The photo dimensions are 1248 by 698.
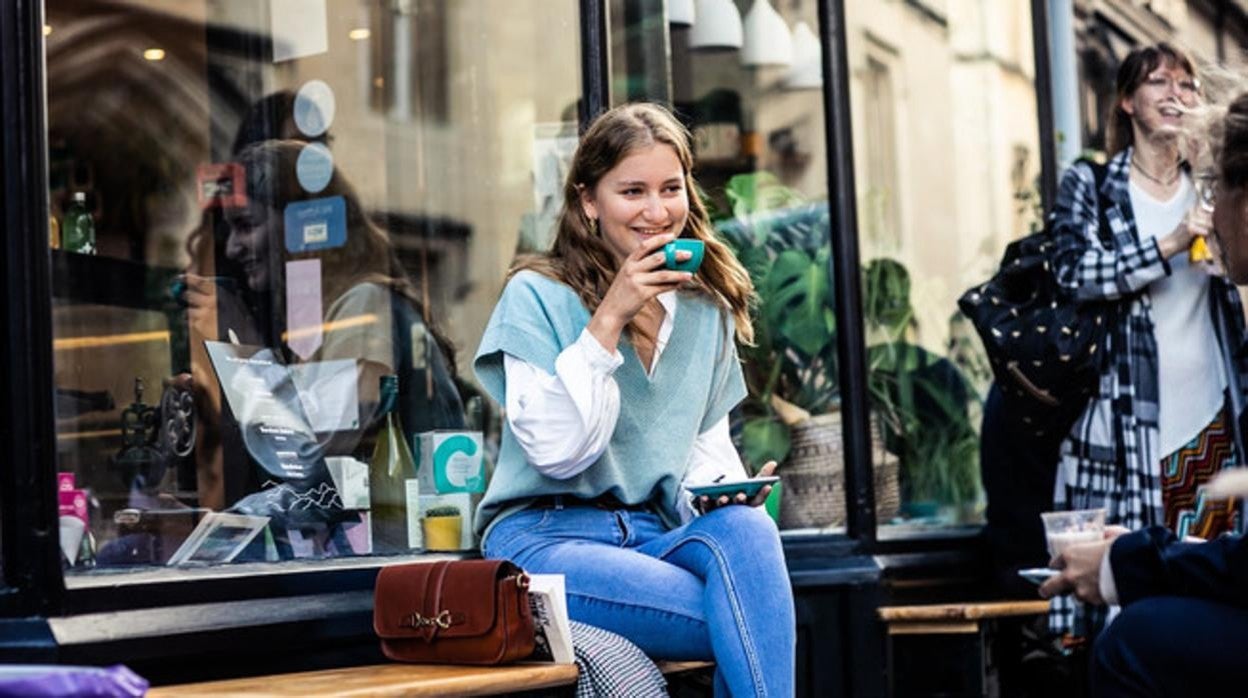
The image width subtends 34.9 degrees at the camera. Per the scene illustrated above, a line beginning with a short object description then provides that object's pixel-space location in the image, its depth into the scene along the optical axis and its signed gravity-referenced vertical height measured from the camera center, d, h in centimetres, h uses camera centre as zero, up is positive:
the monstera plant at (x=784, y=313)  592 +23
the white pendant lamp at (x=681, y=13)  582 +114
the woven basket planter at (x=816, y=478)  582 -26
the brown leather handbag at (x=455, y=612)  355 -38
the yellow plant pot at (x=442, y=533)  476 -30
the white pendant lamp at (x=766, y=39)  617 +110
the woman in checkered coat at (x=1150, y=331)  533 +12
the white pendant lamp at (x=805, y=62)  606 +101
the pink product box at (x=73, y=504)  381 -16
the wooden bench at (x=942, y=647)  563 -75
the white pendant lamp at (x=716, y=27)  600 +113
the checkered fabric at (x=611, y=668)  360 -49
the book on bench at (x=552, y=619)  356 -39
